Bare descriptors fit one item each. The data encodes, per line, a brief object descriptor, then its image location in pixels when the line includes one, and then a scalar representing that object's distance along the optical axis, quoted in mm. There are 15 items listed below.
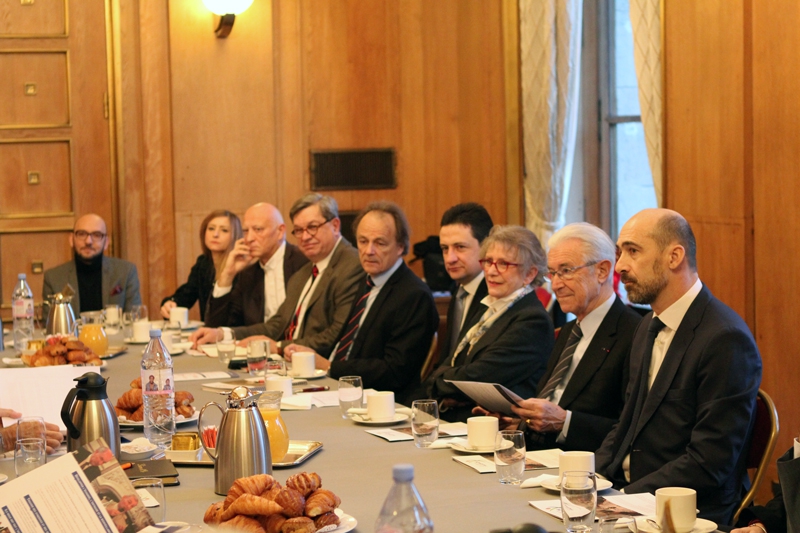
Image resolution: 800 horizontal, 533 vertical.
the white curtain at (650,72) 4996
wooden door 6773
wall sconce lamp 6539
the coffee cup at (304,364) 3912
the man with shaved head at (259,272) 5926
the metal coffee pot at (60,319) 4688
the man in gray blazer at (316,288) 4996
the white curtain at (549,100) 6152
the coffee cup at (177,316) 5633
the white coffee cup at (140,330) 4969
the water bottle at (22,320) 4734
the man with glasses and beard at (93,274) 6379
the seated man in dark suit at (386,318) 4391
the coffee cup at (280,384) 3387
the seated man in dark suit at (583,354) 3178
